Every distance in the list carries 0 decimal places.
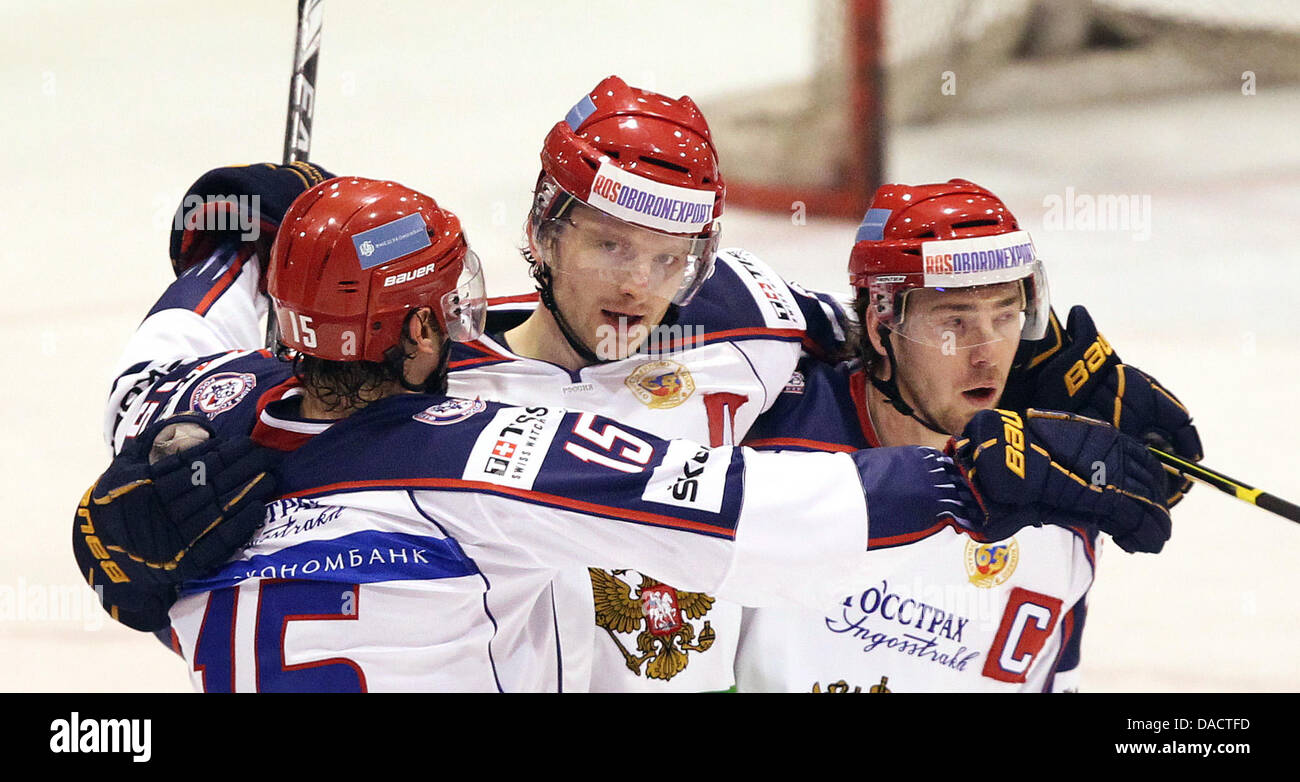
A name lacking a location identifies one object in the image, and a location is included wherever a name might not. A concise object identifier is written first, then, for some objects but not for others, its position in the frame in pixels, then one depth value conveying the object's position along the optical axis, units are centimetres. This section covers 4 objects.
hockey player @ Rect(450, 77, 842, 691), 502
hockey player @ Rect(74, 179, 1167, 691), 419
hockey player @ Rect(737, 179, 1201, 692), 504
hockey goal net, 1239
